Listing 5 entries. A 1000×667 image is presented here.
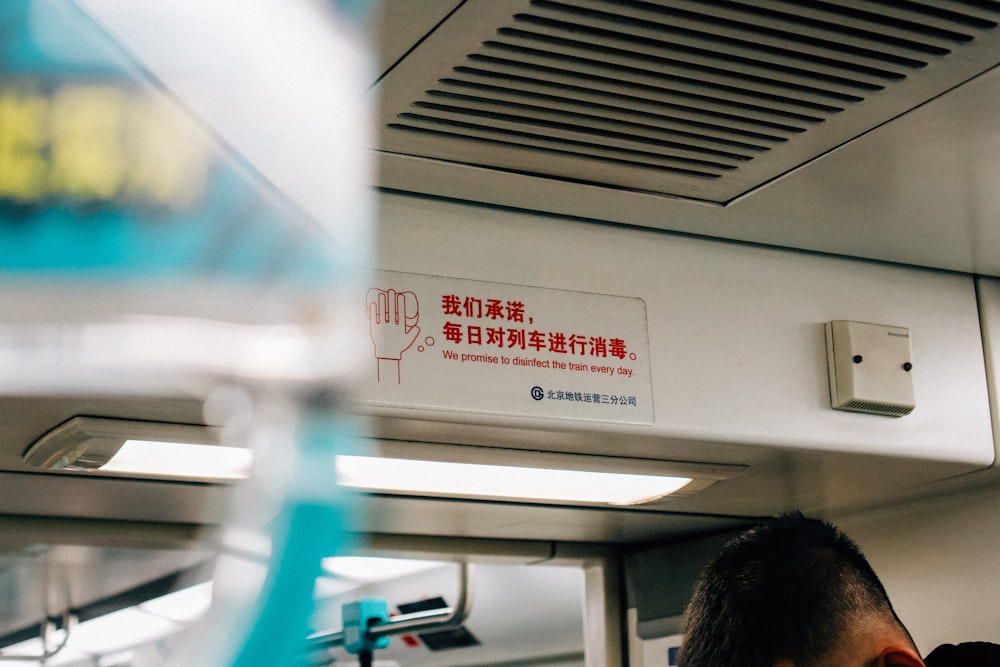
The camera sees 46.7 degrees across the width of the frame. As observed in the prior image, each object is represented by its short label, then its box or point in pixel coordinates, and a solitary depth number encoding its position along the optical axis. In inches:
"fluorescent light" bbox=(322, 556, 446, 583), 191.9
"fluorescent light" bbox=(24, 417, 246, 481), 73.8
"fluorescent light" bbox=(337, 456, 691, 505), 90.7
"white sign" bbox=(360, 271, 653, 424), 74.5
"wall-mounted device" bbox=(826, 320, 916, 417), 88.9
